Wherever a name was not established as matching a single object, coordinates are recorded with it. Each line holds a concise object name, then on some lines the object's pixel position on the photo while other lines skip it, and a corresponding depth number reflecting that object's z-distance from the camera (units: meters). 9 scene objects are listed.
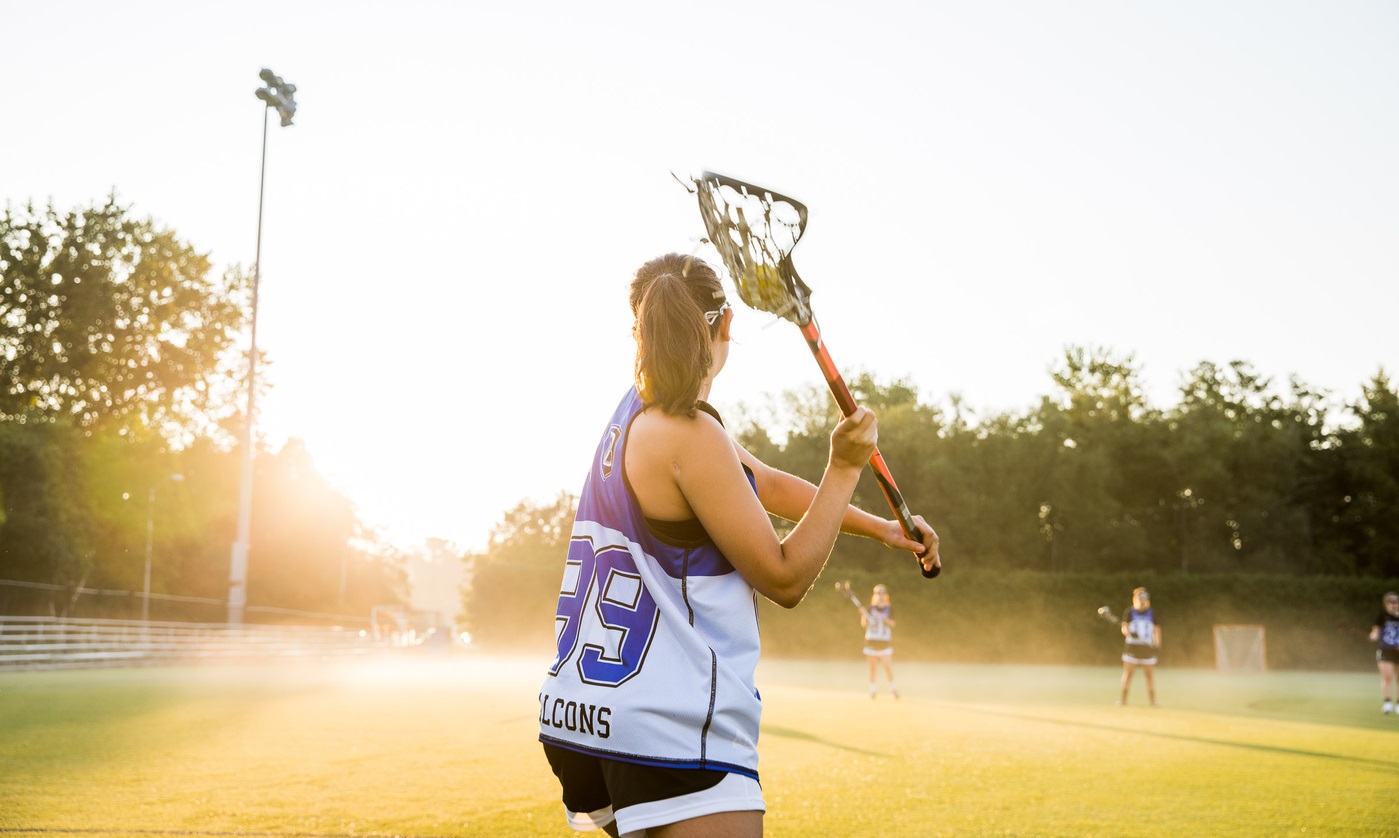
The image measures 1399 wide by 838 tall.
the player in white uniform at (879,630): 22.38
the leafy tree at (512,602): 53.75
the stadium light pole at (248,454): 32.25
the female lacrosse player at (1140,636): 20.98
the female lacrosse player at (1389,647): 19.28
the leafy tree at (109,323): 47.25
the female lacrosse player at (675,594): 2.36
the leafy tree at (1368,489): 61.94
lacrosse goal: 42.59
